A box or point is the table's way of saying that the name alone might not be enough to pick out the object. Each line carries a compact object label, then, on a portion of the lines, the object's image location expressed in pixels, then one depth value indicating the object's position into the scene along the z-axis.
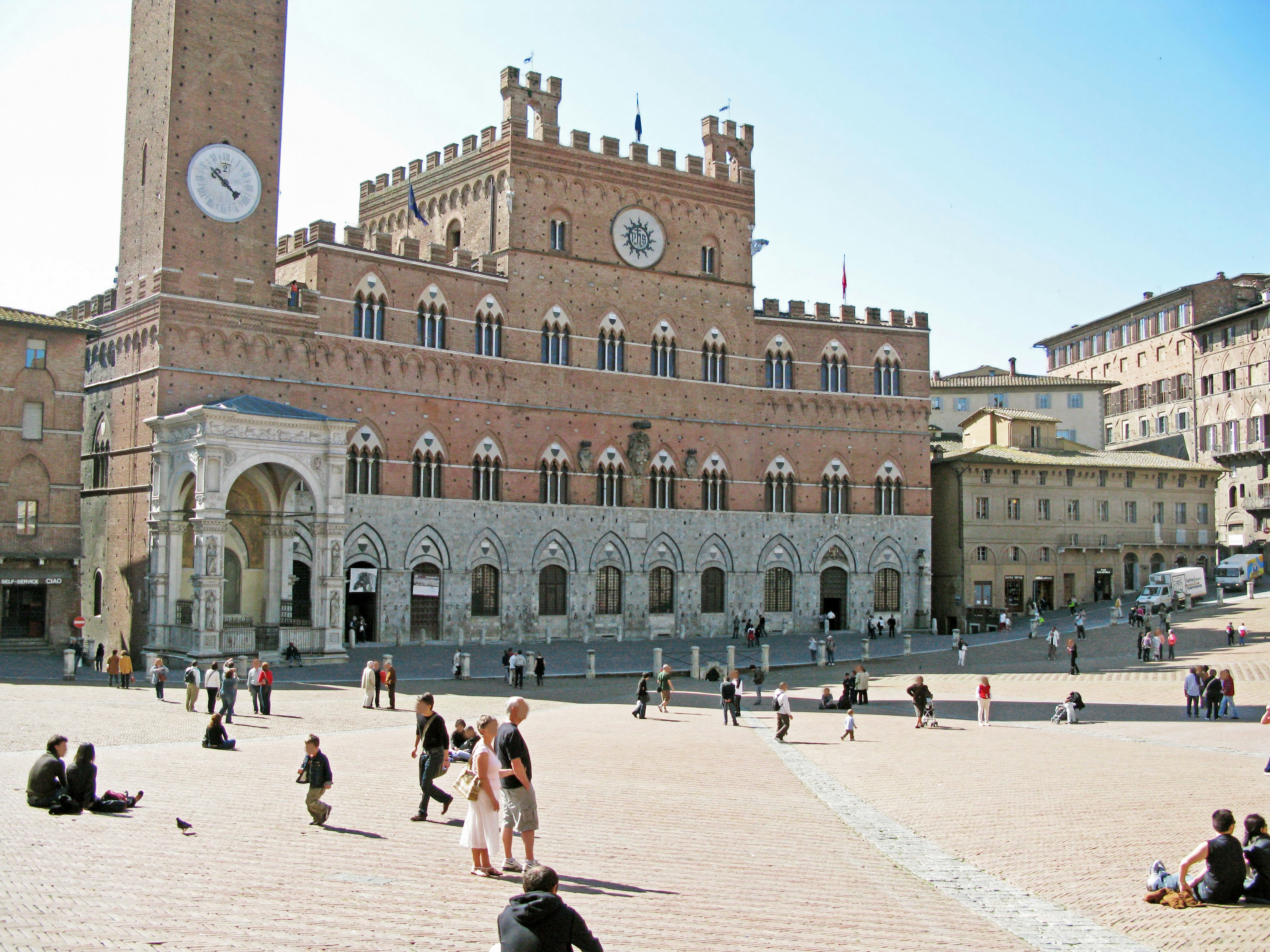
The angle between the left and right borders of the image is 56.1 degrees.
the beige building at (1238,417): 60.28
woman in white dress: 11.07
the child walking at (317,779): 13.22
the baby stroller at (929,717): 27.03
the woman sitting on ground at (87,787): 13.59
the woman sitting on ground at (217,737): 19.19
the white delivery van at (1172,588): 51.78
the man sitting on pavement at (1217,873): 11.26
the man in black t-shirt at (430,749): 13.32
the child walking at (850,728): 23.88
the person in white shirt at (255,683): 24.61
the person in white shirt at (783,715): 23.77
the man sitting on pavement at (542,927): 6.81
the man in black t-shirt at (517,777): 11.08
